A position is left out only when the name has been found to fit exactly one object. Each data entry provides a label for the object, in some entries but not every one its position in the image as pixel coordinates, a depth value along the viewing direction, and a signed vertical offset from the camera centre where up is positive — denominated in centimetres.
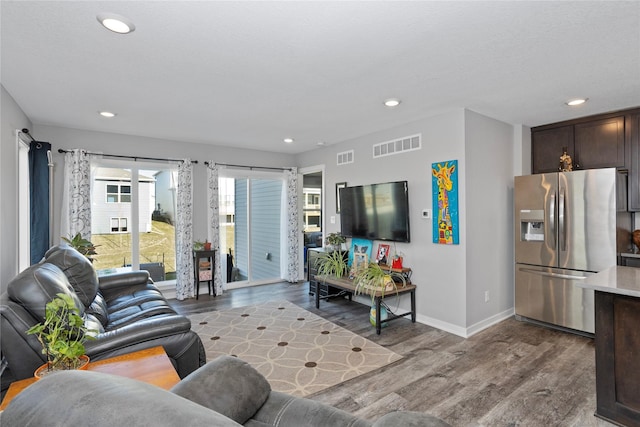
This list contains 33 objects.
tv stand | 368 -95
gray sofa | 57 -35
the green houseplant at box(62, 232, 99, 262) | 391 -35
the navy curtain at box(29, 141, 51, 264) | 387 +25
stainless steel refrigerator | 345 -31
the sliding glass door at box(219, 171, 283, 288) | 600 -23
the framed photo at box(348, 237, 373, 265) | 480 -51
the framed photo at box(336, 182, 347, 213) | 531 +40
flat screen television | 418 +3
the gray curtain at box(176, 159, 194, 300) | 517 -34
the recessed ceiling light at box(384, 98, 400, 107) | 335 +118
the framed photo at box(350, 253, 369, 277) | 434 -70
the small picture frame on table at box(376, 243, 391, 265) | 449 -57
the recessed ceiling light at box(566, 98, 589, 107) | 336 +117
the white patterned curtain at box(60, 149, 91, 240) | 439 +25
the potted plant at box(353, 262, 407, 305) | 374 -81
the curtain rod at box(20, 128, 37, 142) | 341 +94
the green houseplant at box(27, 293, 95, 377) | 141 -56
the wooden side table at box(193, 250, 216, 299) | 524 -85
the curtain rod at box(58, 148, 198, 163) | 440 +91
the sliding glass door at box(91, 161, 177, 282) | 480 -1
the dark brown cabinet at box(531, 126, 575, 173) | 416 +86
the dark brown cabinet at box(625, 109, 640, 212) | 363 +60
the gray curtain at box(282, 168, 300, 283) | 629 -21
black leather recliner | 170 -70
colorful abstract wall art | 371 +13
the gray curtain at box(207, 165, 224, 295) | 551 +11
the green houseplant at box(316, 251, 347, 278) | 463 -74
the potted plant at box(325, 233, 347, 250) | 514 -42
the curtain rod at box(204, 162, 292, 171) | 561 +91
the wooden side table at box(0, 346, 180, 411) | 153 -80
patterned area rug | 278 -138
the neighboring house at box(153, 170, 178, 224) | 528 +40
